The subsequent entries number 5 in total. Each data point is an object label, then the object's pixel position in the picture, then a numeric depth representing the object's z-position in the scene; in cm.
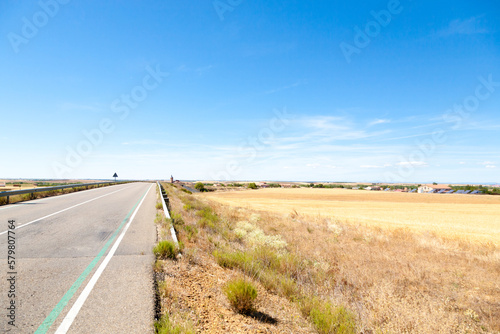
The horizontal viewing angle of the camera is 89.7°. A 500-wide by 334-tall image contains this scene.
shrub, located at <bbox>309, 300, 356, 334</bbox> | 392
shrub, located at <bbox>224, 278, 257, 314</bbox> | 421
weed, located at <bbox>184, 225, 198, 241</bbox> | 870
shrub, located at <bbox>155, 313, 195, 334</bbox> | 324
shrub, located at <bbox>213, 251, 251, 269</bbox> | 646
